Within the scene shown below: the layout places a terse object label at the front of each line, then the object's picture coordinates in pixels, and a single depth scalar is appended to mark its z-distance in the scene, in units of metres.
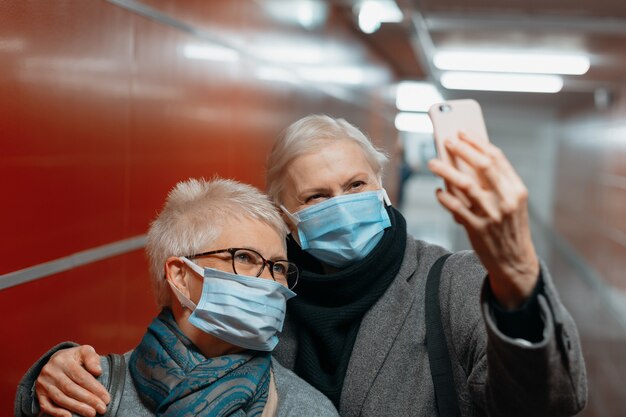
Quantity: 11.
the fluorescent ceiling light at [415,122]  22.75
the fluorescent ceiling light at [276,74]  5.77
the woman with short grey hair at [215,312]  2.04
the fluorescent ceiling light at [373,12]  8.59
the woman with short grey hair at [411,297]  1.48
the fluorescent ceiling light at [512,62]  12.10
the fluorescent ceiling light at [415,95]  17.47
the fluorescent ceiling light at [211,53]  4.19
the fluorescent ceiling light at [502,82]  14.52
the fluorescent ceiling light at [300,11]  6.17
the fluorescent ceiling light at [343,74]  7.67
